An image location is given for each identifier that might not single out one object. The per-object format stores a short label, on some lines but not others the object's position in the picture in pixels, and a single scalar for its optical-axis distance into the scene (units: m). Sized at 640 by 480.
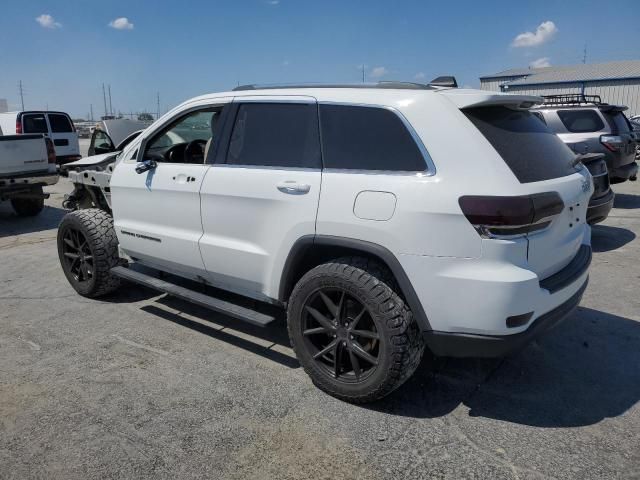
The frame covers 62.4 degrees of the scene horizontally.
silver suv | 8.96
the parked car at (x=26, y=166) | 8.73
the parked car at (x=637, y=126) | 17.98
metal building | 40.03
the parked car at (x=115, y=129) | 11.11
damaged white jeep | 2.72
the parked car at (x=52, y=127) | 15.78
